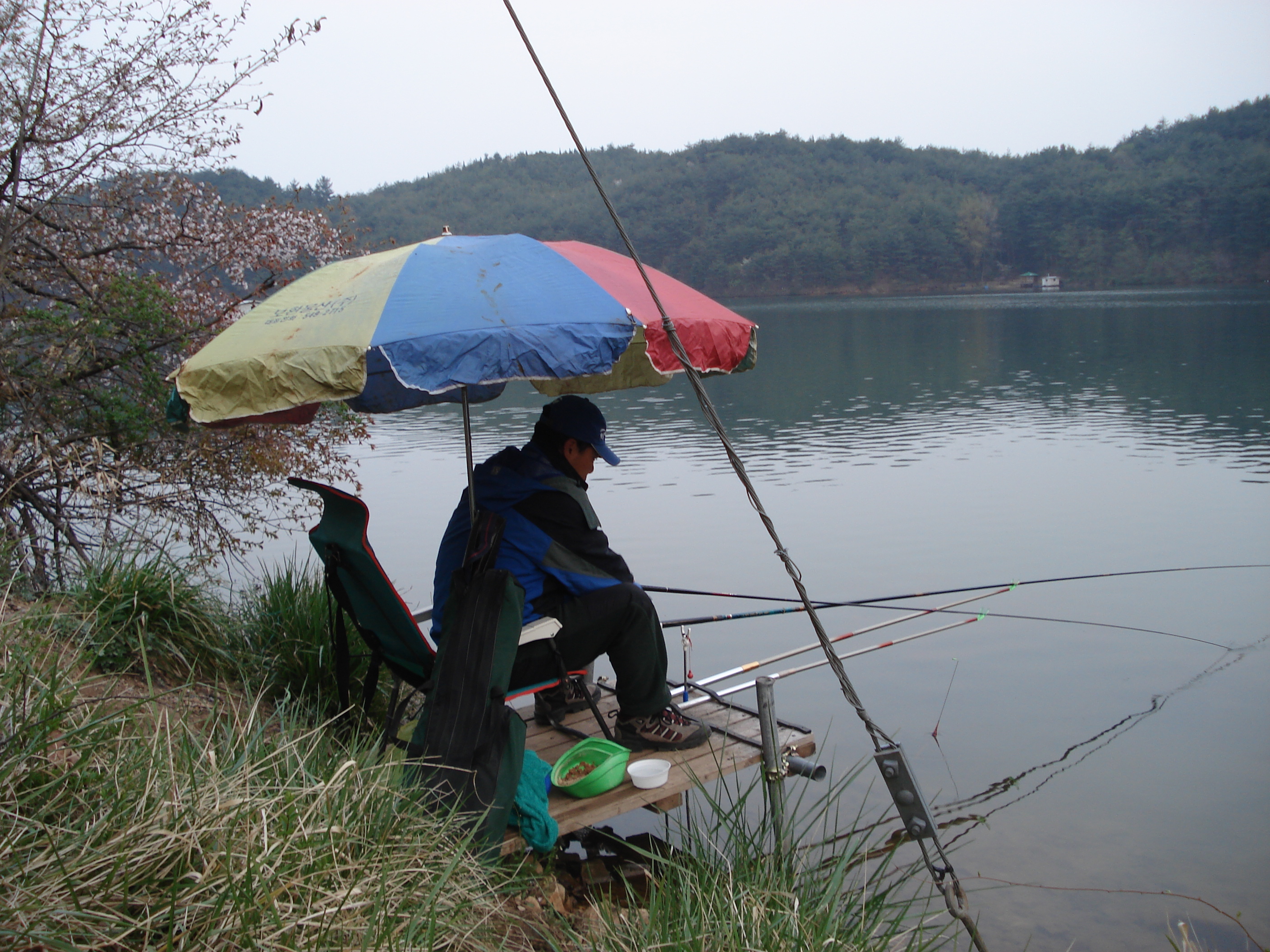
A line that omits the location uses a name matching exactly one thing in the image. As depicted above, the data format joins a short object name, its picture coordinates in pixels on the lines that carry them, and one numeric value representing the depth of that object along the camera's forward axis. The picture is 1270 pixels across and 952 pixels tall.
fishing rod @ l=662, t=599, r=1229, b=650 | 4.57
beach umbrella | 3.00
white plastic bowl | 3.60
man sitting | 3.64
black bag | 3.19
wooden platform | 3.50
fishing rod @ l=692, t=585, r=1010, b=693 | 4.36
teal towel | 3.31
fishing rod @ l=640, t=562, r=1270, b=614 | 4.95
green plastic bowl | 3.56
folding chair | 3.51
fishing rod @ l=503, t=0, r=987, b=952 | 2.88
